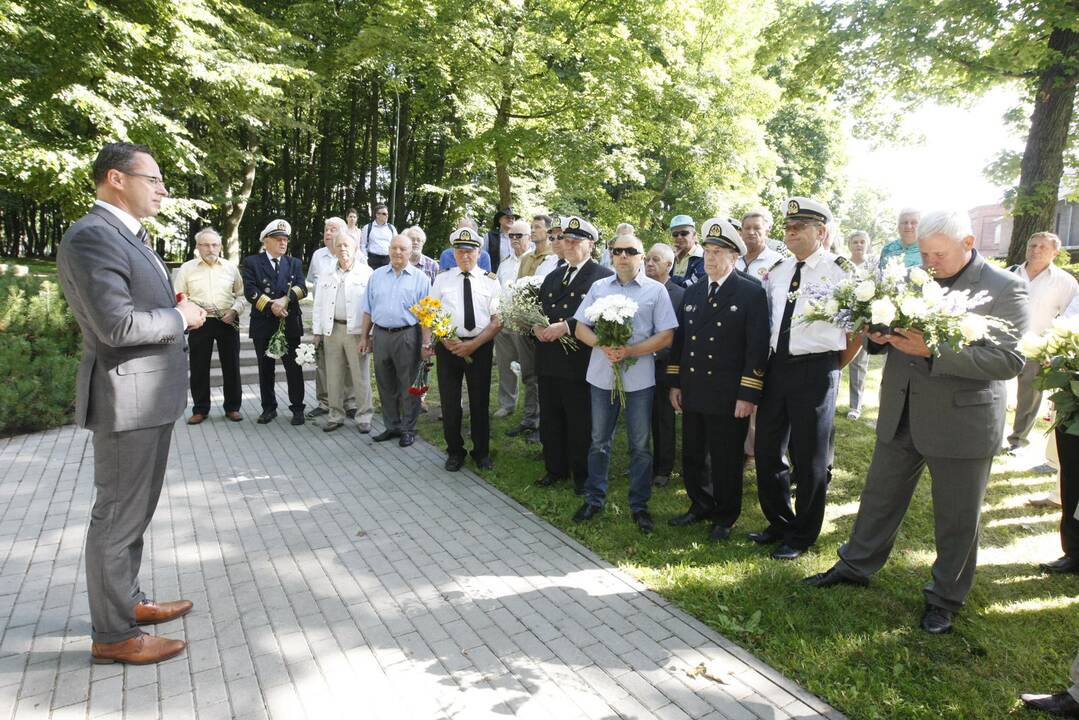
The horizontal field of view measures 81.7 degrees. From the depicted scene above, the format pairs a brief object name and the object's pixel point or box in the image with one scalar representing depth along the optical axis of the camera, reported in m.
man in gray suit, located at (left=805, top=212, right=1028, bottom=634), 3.43
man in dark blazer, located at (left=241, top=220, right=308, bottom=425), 8.36
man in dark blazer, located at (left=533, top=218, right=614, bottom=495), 5.88
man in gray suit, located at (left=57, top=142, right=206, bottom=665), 3.05
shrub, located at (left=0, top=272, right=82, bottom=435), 7.69
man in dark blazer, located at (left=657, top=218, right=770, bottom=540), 4.74
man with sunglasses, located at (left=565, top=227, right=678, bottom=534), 5.20
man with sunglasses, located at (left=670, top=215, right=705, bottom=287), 7.01
